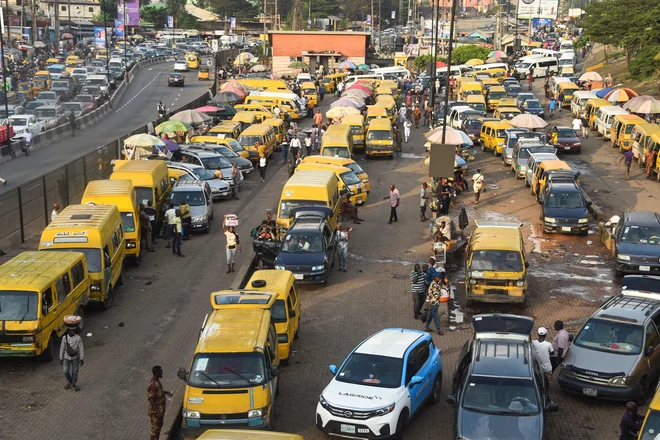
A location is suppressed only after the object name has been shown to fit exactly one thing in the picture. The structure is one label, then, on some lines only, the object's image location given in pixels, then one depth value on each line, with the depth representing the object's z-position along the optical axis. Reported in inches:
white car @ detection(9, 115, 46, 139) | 2038.6
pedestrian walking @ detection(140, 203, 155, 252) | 1117.7
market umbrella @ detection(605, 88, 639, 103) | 2046.0
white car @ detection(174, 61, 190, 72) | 3767.2
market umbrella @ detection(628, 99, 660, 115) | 1776.6
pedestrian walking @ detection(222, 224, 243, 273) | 1028.5
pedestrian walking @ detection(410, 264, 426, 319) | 872.9
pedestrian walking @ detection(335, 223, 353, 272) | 1043.3
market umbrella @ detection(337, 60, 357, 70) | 3361.2
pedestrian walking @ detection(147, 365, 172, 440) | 597.0
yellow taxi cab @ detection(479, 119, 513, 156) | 1818.4
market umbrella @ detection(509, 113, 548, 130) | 1734.7
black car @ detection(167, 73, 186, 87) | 3383.4
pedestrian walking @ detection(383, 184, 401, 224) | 1286.9
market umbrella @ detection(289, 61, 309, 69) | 3525.6
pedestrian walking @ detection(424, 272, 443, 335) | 823.7
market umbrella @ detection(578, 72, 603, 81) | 2496.9
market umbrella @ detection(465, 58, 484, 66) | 3432.8
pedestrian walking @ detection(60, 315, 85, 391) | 687.7
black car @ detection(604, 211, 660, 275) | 988.6
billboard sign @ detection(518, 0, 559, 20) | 5700.8
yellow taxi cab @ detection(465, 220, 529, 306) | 898.7
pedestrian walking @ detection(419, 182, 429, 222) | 1305.4
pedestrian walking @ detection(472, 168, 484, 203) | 1395.2
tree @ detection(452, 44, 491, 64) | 3688.5
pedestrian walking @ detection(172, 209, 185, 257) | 1107.3
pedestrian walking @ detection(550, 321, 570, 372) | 721.6
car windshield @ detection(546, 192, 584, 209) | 1215.6
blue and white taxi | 587.8
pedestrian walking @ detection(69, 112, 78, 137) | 2264.6
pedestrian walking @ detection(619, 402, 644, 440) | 557.6
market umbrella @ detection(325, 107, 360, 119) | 1979.8
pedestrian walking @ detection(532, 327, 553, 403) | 680.4
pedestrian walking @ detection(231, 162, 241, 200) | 1466.5
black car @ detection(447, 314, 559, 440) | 565.6
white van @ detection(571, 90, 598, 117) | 2261.7
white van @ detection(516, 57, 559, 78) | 3211.1
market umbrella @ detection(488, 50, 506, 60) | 3574.8
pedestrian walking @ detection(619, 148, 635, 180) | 1558.8
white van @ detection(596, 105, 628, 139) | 1968.5
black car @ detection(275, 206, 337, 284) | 970.7
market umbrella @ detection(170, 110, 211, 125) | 1824.6
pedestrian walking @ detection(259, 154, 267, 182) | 1594.7
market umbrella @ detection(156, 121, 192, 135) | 1717.5
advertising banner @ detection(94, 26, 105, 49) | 4466.0
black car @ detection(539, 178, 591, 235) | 1192.8
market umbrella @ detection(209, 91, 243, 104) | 2218.6
